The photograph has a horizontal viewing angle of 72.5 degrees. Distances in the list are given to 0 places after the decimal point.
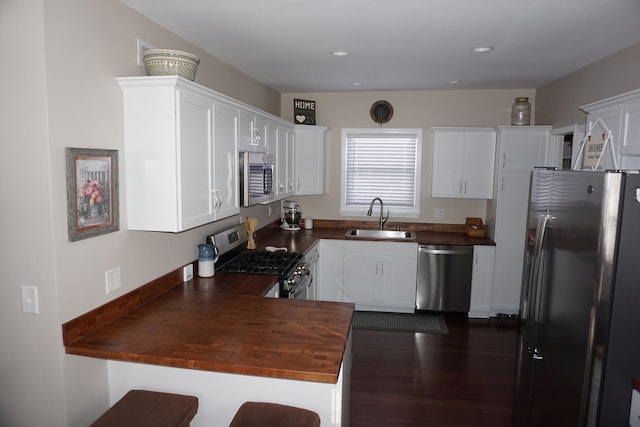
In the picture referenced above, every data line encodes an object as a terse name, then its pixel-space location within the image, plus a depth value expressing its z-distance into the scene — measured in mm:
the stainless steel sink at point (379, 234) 5115
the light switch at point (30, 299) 1877
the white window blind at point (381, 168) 5332
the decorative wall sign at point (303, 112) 5070
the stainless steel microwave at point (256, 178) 3086
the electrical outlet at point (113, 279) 2197
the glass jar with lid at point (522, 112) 4664
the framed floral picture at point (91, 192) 1925
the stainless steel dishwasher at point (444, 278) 4715
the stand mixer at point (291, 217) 5275
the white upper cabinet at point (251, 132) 3061
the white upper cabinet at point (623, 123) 2375
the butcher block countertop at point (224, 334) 1796
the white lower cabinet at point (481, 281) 4719
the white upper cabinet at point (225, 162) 2646
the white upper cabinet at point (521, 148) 4570
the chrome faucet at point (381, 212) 5336
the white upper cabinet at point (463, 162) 4852
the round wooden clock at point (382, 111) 5207
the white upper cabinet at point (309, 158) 5016
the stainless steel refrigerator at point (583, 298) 1740
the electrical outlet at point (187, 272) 2985
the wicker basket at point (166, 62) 2182
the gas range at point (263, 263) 3223
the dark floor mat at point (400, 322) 4477
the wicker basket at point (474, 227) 4973
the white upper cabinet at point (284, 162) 4178
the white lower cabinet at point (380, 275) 4816
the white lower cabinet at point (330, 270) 4926
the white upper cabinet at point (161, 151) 2152
